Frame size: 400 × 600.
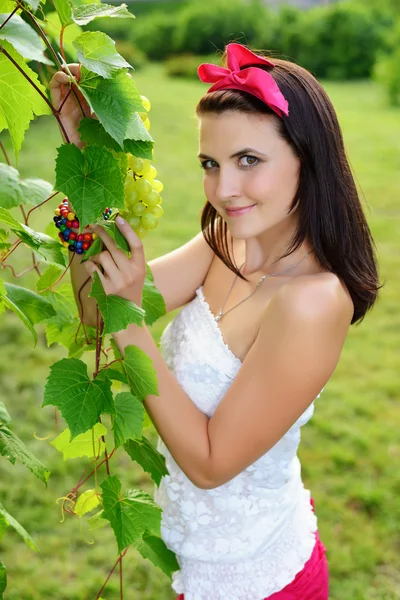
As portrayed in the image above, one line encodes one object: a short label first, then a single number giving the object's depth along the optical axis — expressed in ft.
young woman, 4.98
